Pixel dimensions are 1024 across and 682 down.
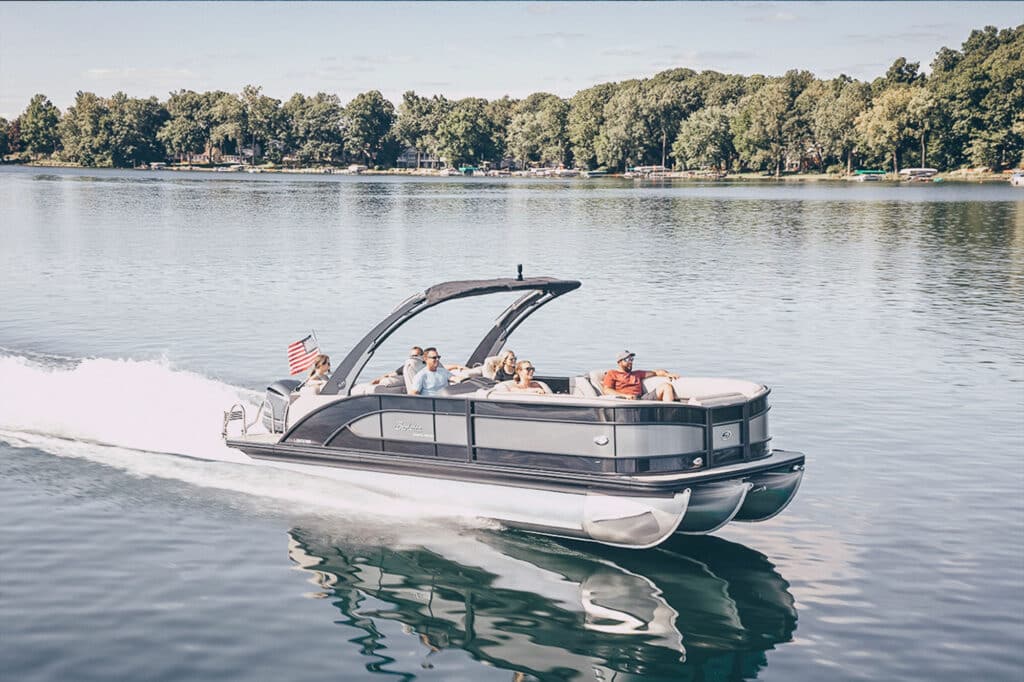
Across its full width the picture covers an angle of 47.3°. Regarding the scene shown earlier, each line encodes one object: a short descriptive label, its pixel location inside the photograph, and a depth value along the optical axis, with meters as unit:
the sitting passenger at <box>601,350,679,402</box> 14.59
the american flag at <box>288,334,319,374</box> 18.80
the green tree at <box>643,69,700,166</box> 189.12
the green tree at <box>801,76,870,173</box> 155.00
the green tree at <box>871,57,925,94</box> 174.50
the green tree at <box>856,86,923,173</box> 148.38
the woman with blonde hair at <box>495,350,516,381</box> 16.19
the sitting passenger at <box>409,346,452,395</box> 15.54
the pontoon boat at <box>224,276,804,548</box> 13.84
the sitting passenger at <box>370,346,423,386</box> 15.88
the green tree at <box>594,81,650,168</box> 190.62
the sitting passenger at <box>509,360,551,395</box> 14.84
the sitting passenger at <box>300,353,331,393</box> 16.92
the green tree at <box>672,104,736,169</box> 175.00
